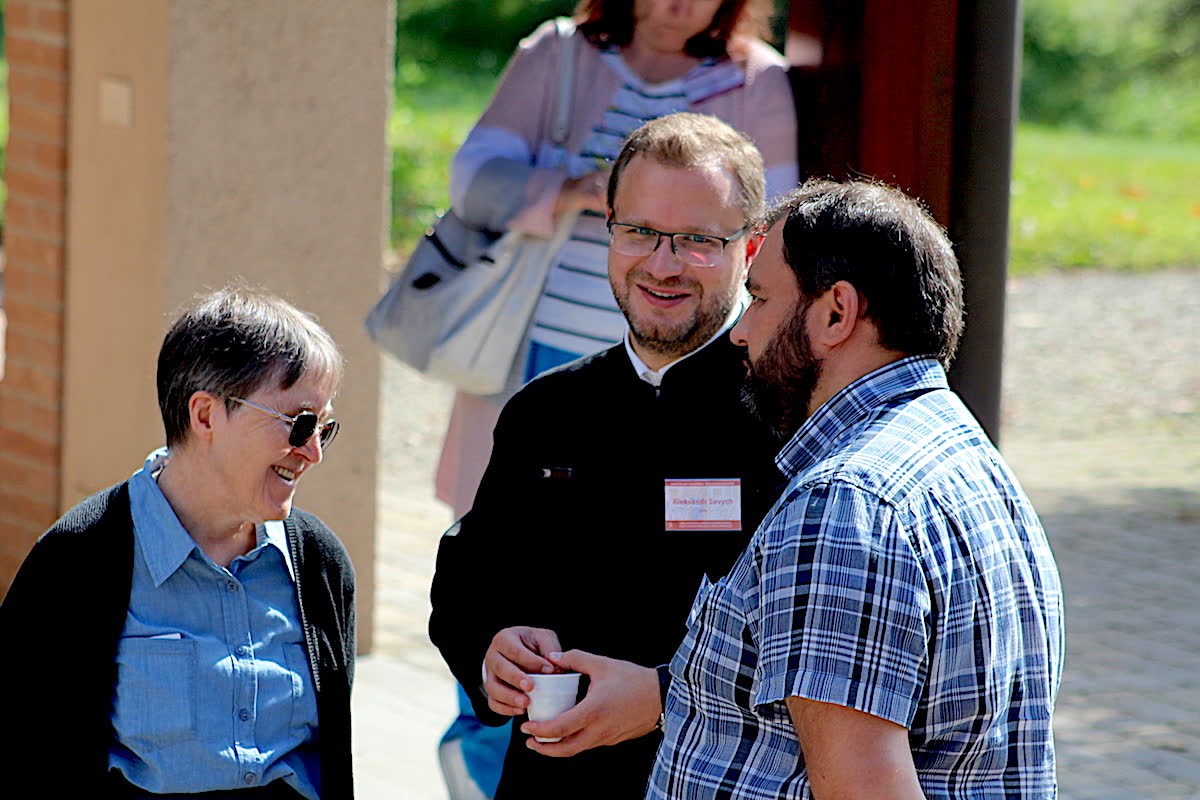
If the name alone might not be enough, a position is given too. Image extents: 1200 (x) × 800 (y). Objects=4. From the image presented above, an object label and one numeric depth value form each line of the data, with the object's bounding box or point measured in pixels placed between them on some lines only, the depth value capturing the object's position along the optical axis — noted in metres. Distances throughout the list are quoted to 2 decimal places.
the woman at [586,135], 7.97
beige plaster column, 10.37
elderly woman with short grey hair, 5.45
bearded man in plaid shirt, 4.15
